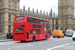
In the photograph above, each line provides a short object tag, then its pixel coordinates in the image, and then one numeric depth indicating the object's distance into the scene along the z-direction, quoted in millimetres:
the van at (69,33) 47659
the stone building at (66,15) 62406
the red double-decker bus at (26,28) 22156
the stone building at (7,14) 33625
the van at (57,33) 39128
